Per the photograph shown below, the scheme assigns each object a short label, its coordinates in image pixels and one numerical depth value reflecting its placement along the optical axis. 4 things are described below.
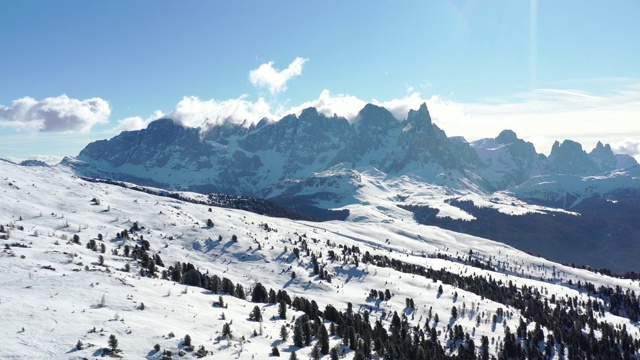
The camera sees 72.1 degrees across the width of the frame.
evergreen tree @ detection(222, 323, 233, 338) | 75.26
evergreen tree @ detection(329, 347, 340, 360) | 84.37
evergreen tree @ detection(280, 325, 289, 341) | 85.50
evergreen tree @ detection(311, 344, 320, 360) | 79.90
